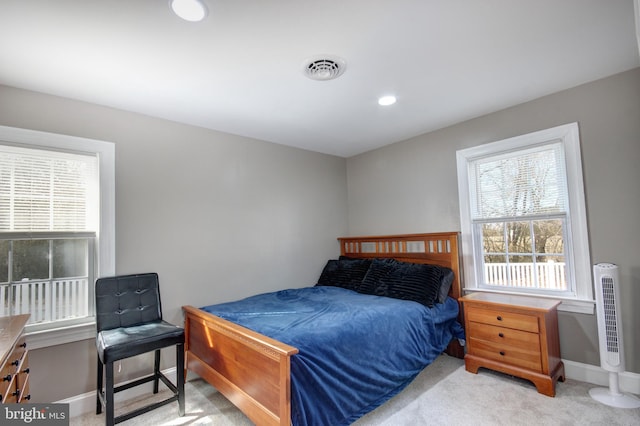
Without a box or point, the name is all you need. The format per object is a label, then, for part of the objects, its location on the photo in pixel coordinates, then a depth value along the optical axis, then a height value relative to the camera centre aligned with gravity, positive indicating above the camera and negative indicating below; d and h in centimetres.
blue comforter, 189 -81
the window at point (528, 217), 266 +5
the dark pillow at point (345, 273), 373 -53
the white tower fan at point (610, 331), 227 -80
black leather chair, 203 -66
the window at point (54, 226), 229 +11
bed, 181 -81
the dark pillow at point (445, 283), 307 -57
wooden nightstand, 246 -94
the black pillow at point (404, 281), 303 -54
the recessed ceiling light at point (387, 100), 271 +109
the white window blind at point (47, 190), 230 +38
